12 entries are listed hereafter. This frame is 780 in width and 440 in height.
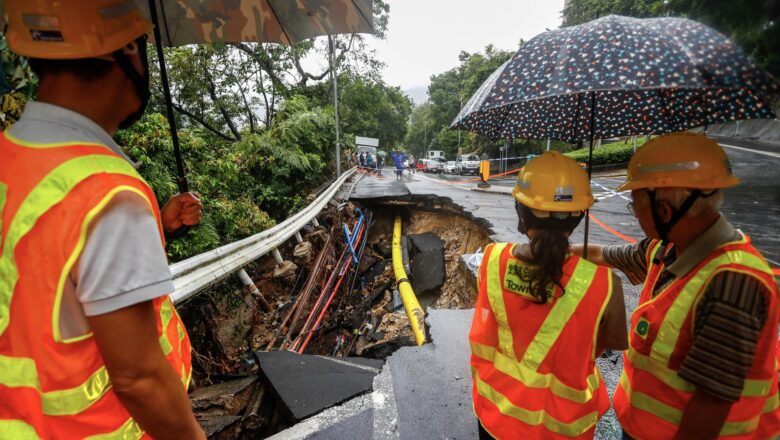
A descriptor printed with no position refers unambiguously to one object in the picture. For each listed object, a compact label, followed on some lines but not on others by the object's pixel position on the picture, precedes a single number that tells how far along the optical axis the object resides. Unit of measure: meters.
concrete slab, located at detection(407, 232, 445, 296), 7.09
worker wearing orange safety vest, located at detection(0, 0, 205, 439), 0.81
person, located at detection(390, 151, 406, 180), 19.39
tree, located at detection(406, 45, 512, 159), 31.65
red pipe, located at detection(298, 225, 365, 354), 5.29
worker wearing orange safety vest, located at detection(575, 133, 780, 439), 1.05
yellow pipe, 4.59
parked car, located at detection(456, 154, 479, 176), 28.44
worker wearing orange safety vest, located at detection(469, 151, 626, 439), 1.31
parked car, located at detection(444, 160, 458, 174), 29.02
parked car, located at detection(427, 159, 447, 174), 32.03
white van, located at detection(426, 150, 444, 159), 38.09
